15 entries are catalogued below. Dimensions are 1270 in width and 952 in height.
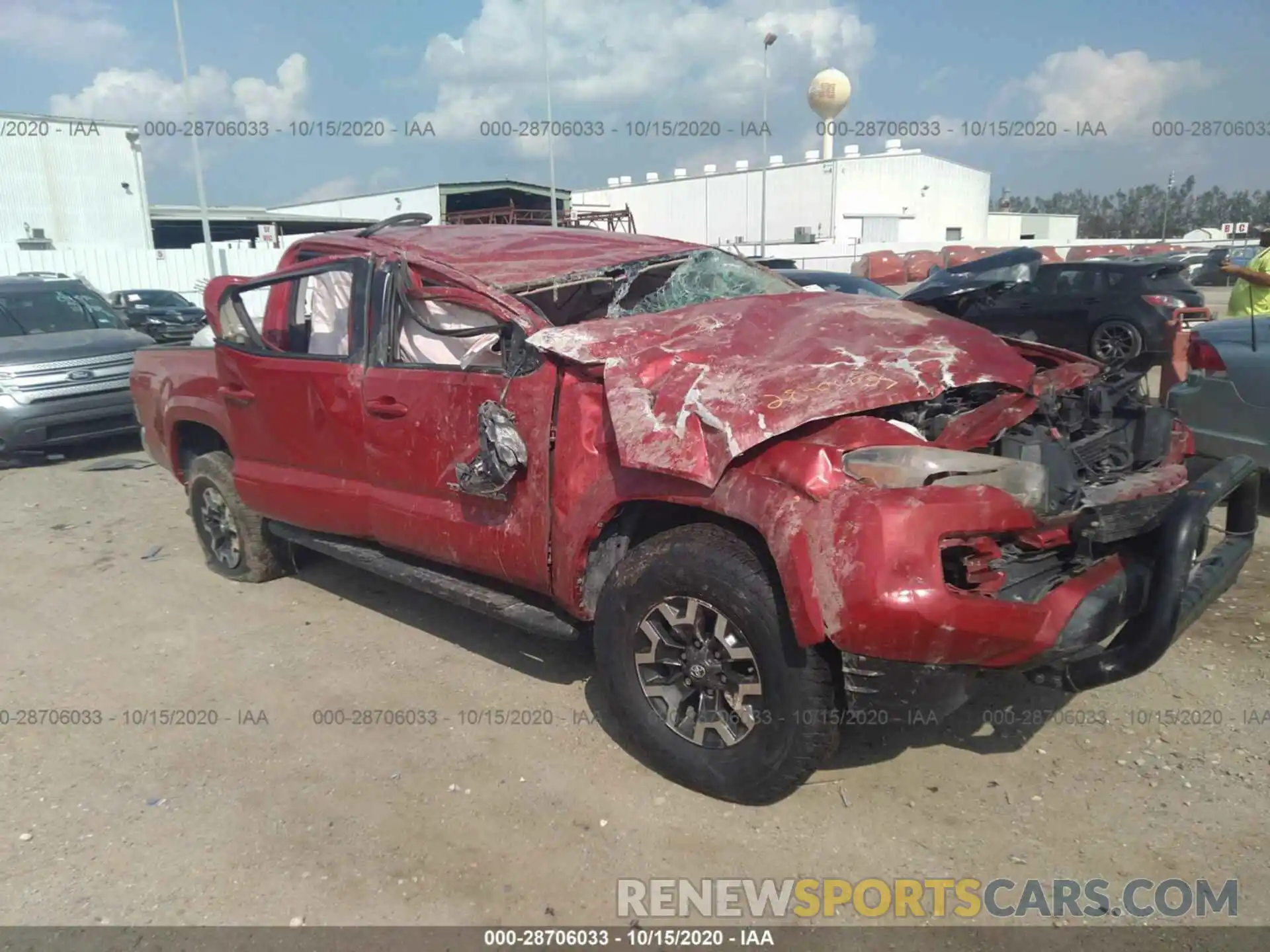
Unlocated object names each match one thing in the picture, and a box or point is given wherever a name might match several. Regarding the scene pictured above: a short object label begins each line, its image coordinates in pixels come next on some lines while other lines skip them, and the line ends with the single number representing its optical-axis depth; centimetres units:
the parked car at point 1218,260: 2730
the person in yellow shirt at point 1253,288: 663
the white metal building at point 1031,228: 6072
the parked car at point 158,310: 1641
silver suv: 859
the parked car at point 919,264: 3450
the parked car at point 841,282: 1064
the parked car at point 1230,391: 541
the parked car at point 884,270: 3381
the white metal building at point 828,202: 4875
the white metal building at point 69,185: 3055
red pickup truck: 261
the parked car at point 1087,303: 1108
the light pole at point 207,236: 2169
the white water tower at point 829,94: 4816
